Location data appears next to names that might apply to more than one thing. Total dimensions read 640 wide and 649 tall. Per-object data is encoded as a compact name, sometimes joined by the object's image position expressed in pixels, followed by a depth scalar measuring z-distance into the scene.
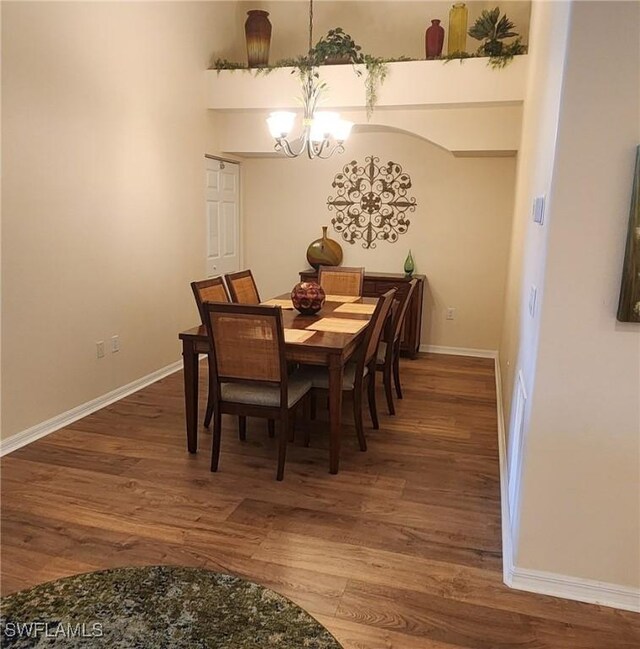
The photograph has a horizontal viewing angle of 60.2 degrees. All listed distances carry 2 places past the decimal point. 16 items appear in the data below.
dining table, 2.81
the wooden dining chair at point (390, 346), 3.65
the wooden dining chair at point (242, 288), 3.91
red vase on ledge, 4.60
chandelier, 3.43
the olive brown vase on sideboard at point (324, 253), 5.54
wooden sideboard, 5.17
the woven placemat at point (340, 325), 3.17
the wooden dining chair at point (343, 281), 4.60
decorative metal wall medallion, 5.44
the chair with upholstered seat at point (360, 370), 3.11
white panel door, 5.31
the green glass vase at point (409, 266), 5.34
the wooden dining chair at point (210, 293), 3.35
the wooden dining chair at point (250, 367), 2.67
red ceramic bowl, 3.53
